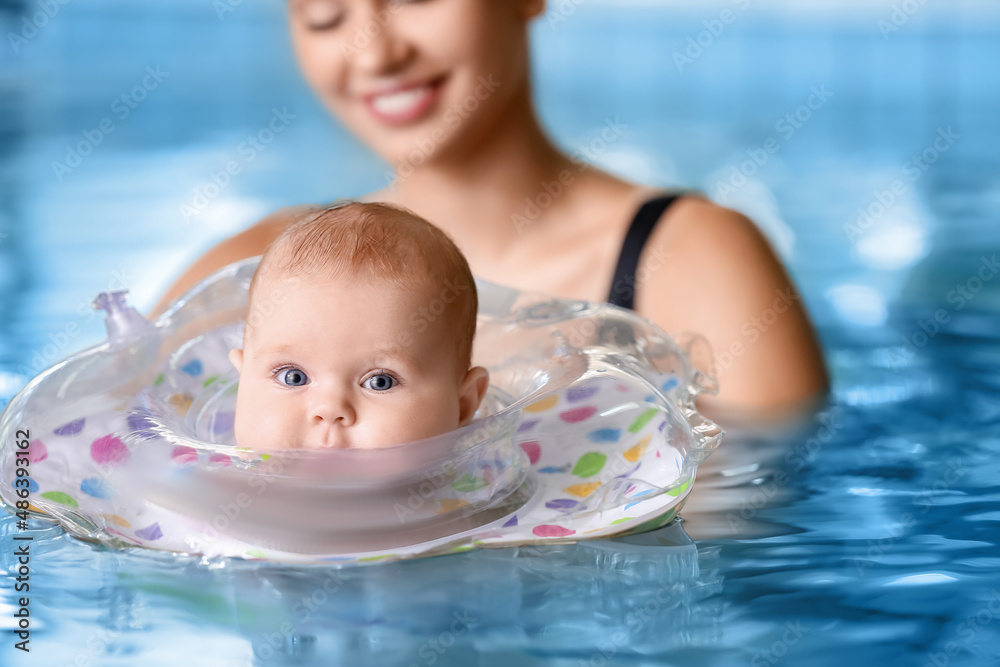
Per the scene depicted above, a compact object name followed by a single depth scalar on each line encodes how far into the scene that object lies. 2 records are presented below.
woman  1.91
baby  1.63
